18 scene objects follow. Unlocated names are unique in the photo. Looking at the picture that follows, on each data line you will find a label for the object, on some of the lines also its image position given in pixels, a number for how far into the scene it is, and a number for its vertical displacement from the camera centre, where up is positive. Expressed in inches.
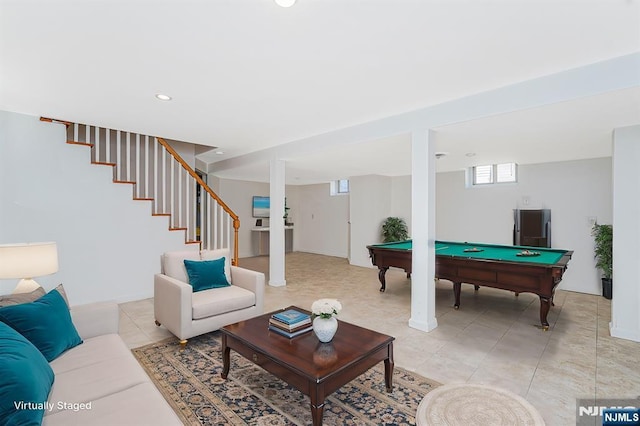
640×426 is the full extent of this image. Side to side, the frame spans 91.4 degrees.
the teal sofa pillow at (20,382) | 44.6 -26.9
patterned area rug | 80.1 -52.7
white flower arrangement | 86.0 -26.8
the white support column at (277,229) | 220.7 -12.4
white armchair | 118.0 -35.8
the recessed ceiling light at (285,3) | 70.6 +47.6
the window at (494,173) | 241.0 +31.2
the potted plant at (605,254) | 183.9 -24.8
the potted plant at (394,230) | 286.8 -16.9
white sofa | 53.7 -35.4
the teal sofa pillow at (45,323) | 69.2 -26.3
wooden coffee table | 71.7 -36.9
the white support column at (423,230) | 138.6 -8.0
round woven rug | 77.5 -52.0
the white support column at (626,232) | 127.6 -7.9
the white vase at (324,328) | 86.4 -32.2
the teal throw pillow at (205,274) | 136.2 -27.8
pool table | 137.6 -26.6
